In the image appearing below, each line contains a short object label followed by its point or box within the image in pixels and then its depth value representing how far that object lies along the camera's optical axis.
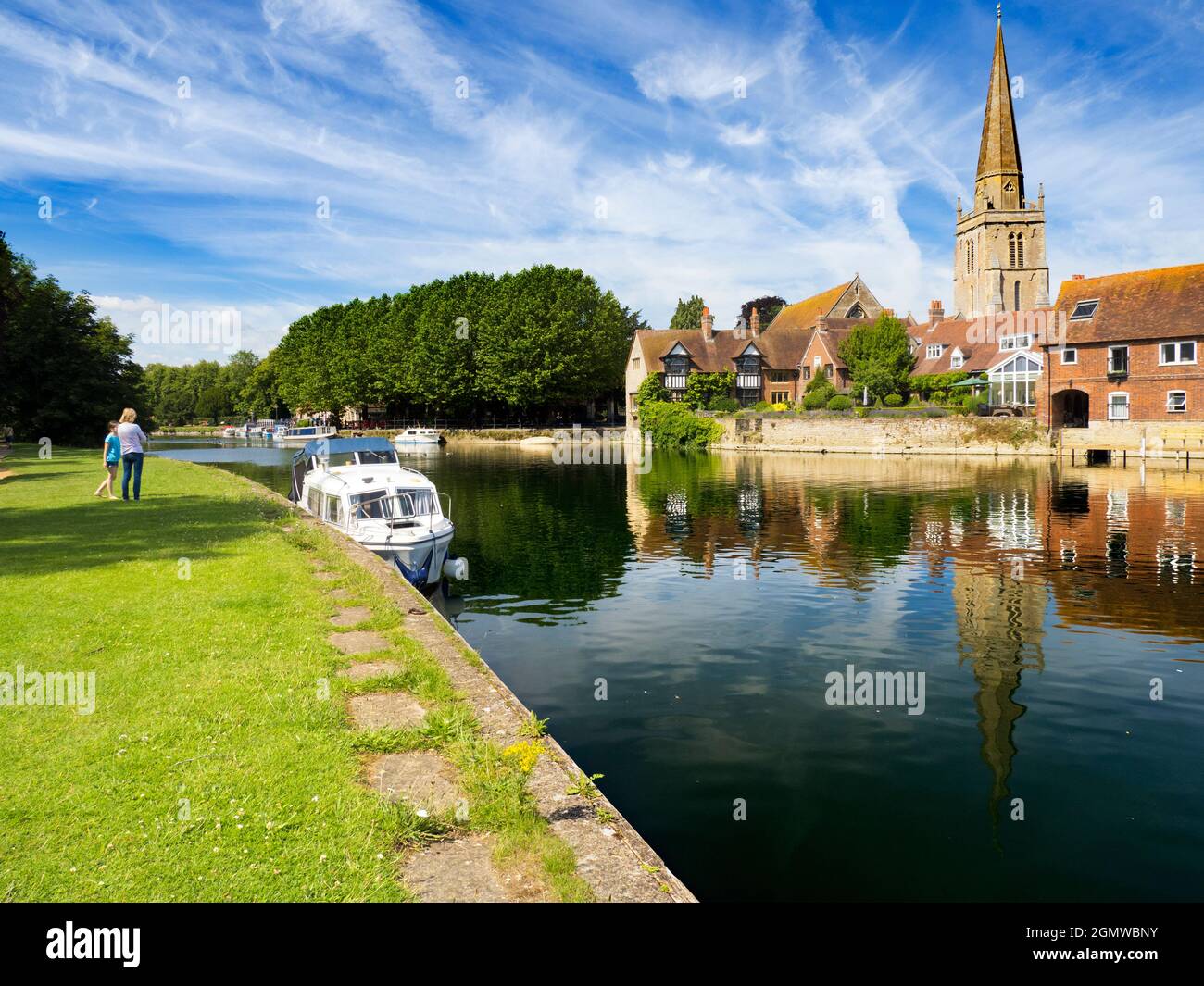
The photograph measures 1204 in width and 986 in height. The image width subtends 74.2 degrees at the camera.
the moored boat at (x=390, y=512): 21.56
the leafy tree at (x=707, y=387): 95.67
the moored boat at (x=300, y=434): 115.19
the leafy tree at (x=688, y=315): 154.62
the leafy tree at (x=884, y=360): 80.94
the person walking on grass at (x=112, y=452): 24.88
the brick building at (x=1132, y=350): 58.28
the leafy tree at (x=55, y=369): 59.84
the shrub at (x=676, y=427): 84.06
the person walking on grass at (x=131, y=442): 23.81
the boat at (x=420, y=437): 103.31
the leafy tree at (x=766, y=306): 143.25
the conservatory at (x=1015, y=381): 75.44
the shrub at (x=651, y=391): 95.00
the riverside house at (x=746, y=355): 98.69
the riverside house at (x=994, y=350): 75.62
